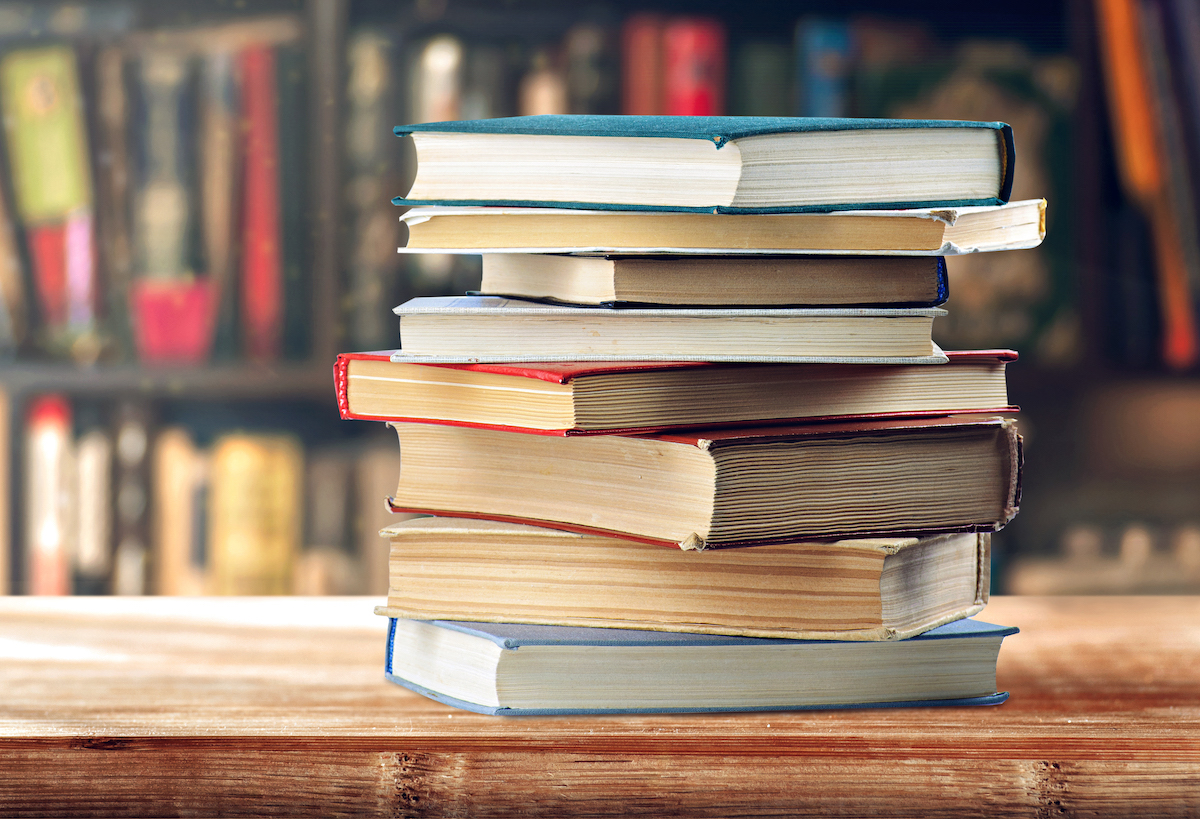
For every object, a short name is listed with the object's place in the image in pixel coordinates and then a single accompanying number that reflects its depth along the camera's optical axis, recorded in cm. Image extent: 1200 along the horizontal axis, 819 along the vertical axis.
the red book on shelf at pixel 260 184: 263
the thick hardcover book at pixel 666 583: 131
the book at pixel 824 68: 260
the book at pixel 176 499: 272
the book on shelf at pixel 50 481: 270
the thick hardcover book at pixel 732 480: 129
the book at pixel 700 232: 131
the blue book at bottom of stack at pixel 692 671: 130
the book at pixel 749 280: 132
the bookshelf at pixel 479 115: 261
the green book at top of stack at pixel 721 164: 130
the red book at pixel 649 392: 129
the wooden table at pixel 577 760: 124
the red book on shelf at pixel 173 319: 265
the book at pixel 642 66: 260
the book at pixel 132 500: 270
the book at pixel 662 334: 131
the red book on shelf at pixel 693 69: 259
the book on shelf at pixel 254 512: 273
